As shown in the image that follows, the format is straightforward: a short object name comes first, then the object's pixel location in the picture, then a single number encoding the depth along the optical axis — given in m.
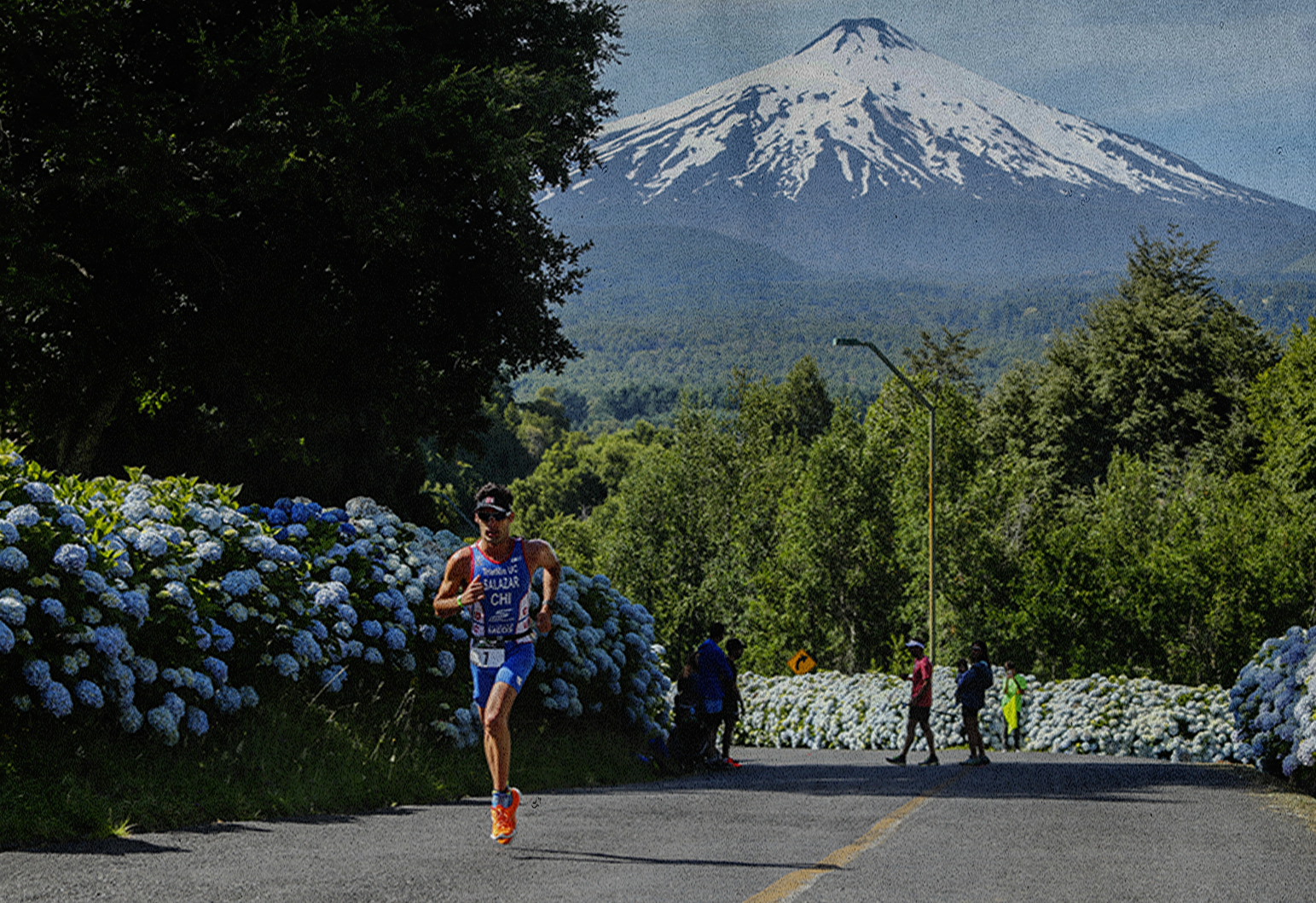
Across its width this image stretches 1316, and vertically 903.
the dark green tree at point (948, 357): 101.31
